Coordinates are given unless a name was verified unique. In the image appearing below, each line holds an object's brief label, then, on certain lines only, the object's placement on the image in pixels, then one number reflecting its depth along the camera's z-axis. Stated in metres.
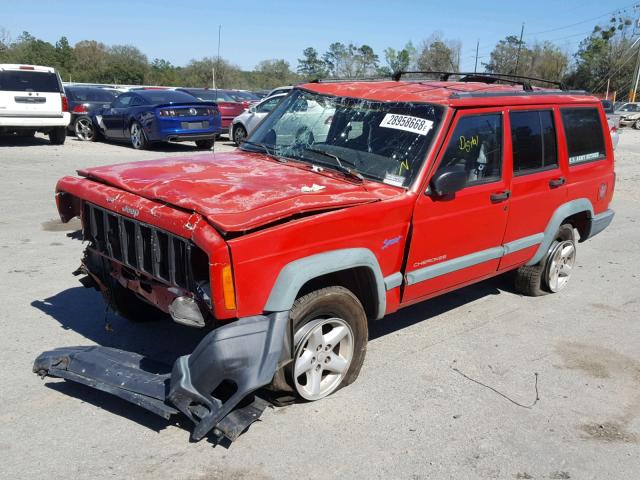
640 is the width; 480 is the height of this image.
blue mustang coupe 14.48
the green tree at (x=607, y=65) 59.31
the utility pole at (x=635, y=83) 53.78
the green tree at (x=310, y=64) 73.59
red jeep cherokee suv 3.23
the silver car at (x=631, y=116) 38.41
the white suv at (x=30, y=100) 13.99
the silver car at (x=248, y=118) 15.51
